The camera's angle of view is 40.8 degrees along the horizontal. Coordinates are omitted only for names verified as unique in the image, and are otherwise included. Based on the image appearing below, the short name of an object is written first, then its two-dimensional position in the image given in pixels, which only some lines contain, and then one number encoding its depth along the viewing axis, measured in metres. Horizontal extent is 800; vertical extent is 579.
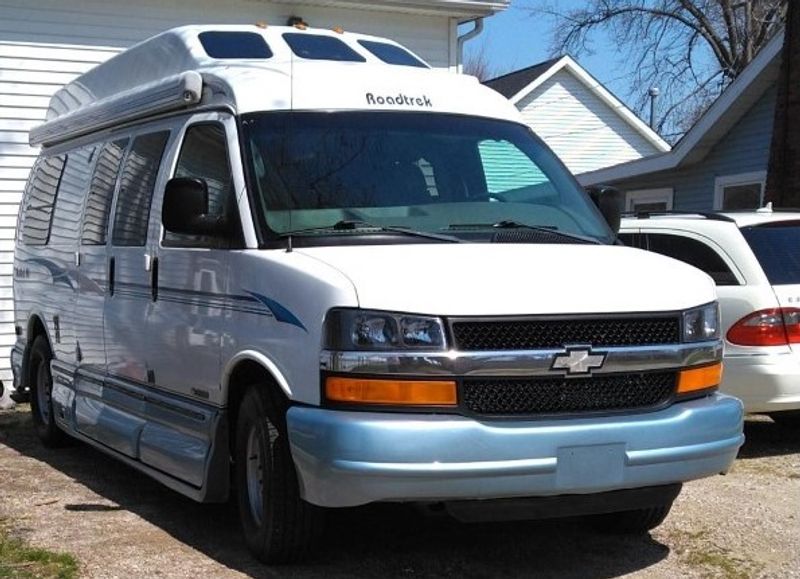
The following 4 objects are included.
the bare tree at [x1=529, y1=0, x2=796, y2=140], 30.21
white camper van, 4.17
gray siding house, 15.34
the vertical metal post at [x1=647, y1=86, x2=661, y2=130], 33.38
